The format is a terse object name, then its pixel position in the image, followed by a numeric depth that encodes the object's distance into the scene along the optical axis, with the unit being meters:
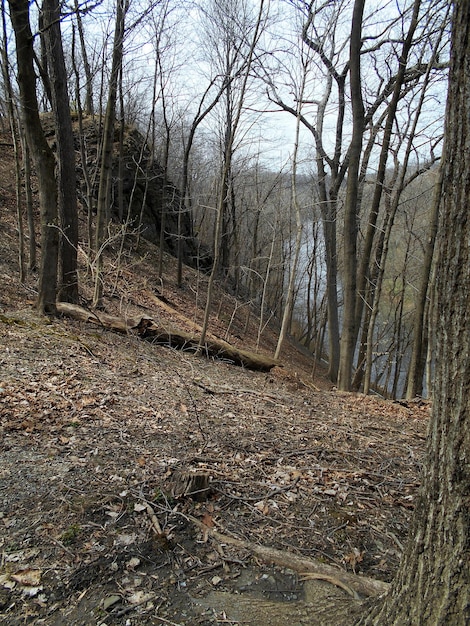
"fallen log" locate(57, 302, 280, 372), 8.02
